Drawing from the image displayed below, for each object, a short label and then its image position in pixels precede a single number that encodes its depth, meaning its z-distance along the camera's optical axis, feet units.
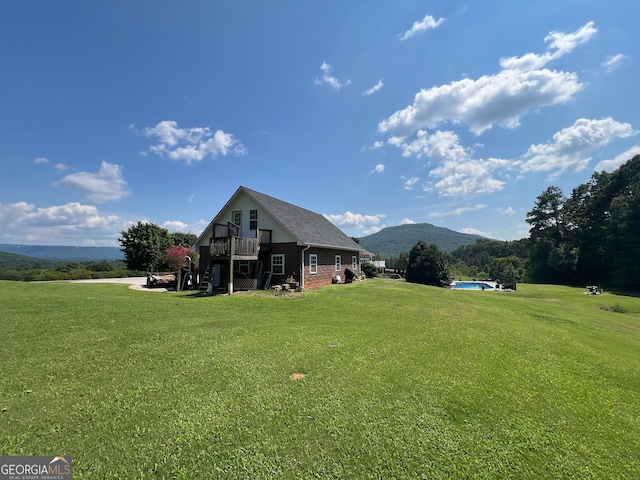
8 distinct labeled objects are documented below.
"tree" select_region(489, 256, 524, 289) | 174.60
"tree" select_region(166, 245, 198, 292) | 76.48
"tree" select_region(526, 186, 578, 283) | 126.07
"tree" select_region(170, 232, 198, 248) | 126.56
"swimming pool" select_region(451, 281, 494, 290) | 134.31
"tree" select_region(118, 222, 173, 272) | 104.63
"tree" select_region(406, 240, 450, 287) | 119.85
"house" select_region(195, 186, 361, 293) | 56.86
